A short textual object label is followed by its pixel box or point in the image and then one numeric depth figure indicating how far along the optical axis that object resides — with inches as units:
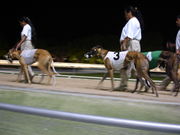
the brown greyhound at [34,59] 301.9
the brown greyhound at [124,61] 254.1
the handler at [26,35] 313.1
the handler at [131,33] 265.3
